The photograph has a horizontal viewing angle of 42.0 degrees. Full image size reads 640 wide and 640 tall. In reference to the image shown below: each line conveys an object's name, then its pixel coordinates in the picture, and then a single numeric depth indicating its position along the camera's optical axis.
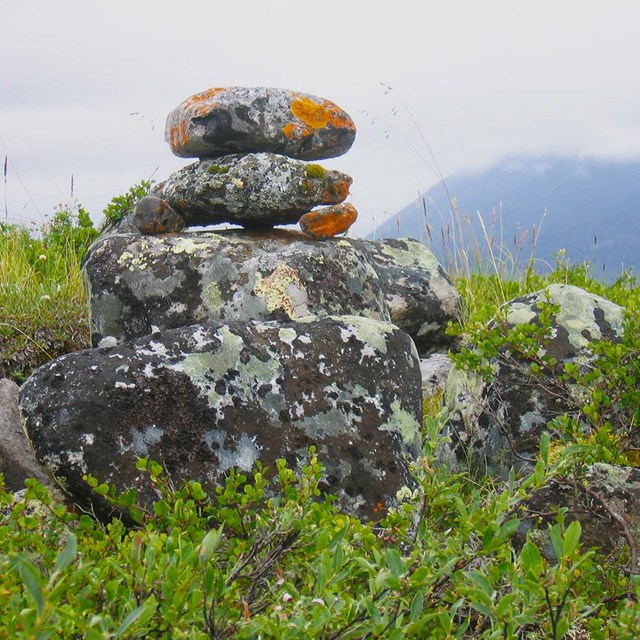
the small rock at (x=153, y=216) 8.01
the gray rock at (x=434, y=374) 7.85
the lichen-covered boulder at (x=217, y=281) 7.03
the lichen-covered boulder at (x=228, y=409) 4.75
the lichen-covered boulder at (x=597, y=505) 4.61
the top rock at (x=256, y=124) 7.97
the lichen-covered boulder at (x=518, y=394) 5.90
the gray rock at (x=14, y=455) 5.60
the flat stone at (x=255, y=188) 7.75
